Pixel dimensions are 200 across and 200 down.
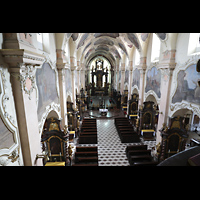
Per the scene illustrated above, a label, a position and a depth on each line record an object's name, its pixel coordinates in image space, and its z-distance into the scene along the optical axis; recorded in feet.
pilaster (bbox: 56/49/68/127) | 26.55
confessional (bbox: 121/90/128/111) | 69.00
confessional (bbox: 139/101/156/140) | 39.75
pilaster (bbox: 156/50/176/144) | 26.21
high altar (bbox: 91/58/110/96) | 108.58
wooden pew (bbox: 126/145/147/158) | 30.98
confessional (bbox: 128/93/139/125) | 52.37
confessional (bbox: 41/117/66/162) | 24.65
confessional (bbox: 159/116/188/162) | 26.73
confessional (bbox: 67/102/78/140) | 39.47
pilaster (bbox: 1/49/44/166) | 11.26
